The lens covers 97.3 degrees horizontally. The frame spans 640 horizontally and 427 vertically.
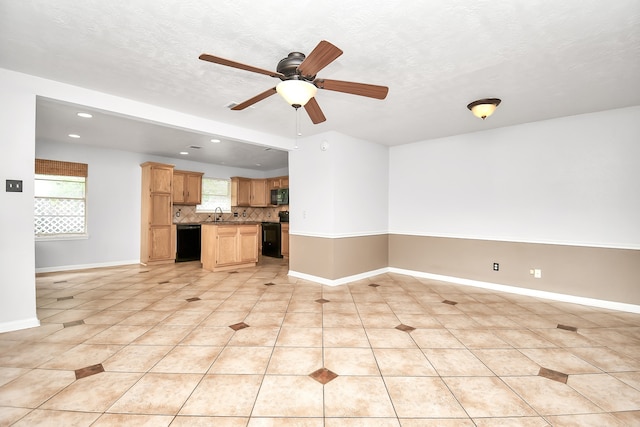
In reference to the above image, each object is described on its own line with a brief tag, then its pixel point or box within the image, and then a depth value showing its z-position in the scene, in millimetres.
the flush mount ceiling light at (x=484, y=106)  3217
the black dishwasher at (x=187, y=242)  6570
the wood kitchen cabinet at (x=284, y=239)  7215
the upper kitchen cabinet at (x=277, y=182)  7632
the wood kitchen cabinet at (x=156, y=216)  6145
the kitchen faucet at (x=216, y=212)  7770
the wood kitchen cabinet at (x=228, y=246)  5559
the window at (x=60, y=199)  5359
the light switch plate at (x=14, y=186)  2693
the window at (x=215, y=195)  7625
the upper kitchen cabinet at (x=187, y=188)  6719
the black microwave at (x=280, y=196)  7593
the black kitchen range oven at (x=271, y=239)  7334
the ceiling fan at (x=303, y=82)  1872
